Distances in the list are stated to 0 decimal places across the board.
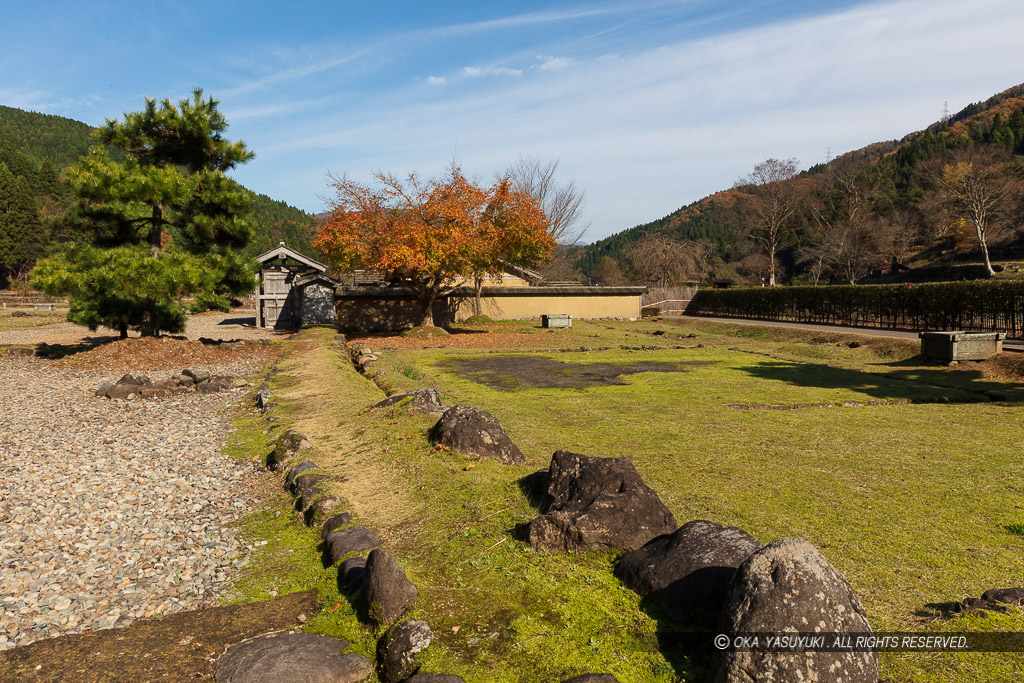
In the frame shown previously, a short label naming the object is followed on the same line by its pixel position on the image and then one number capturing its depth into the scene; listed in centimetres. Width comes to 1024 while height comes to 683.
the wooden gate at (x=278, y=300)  2852
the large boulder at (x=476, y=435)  653
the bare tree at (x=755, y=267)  6678
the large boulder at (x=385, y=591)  372
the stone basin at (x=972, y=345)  1405
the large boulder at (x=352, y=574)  418
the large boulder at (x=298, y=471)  655
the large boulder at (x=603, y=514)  414
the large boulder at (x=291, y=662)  333
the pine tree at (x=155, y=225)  1593
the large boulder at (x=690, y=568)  330
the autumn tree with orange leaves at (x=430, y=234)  2289
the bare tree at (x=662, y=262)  5422
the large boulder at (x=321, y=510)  550
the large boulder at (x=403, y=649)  327
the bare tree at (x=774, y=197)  5272
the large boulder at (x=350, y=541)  468
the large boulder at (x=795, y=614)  250
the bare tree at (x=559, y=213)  5288
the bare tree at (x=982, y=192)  4162
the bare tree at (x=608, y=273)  6902
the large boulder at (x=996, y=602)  315
